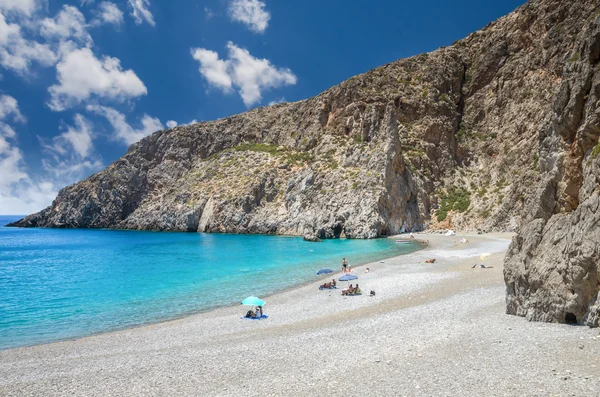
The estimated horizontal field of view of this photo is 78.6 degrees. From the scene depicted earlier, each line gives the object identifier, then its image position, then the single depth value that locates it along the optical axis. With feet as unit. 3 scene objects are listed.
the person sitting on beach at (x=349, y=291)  75.66
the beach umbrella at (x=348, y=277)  87.20
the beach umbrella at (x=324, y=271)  101.20
